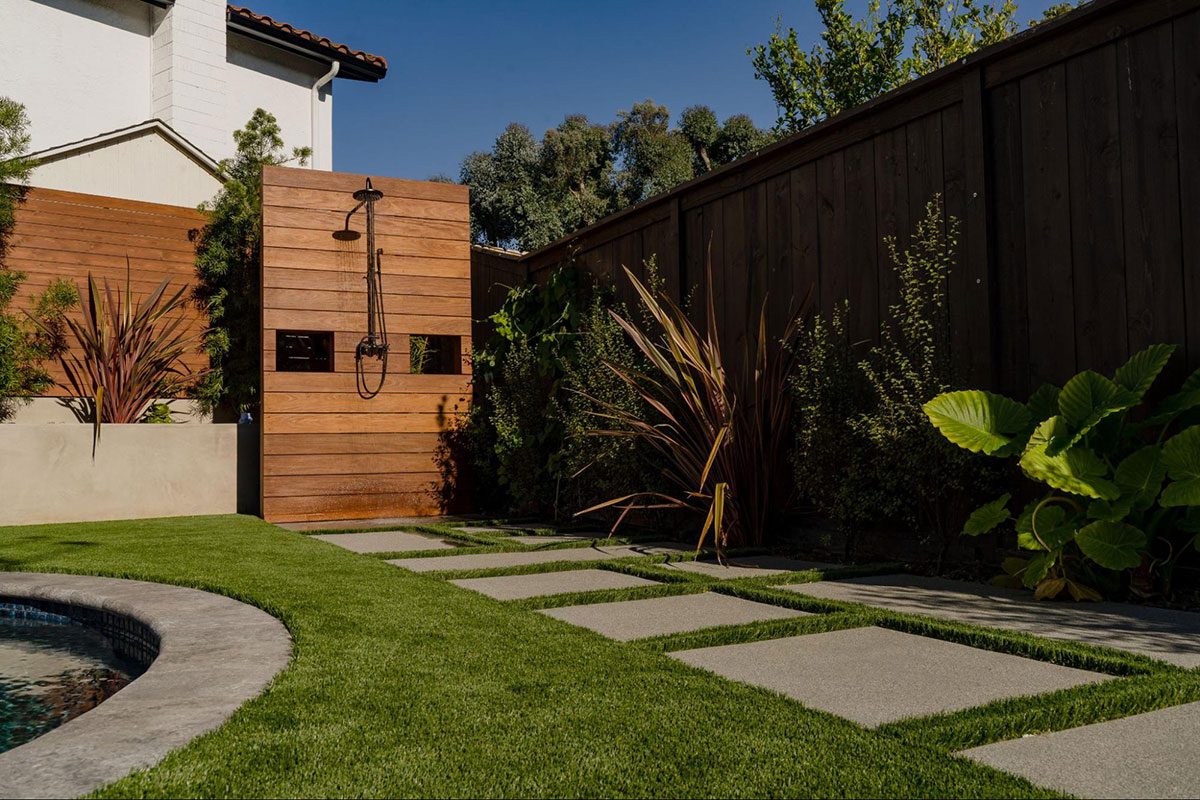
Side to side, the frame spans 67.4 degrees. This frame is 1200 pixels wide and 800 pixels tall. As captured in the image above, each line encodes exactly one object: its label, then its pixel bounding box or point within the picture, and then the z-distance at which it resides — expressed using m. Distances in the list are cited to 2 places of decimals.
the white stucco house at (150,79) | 8.63
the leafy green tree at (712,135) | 18.83
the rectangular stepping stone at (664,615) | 2.49
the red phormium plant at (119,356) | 6.36
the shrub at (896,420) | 3.31
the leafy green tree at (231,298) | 7.59
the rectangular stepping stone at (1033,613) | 2.15
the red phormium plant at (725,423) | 4.10
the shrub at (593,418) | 4.78
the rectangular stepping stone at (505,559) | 3.79
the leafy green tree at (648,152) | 18.67
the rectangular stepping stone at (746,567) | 3.47
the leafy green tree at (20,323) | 6.45
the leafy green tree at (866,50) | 14.14
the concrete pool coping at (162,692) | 1.36
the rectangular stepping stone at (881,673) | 1.74
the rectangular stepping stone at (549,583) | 3.13
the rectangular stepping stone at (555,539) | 4.64
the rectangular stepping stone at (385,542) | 4.49
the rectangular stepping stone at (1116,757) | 1.29
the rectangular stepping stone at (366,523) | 5.66
